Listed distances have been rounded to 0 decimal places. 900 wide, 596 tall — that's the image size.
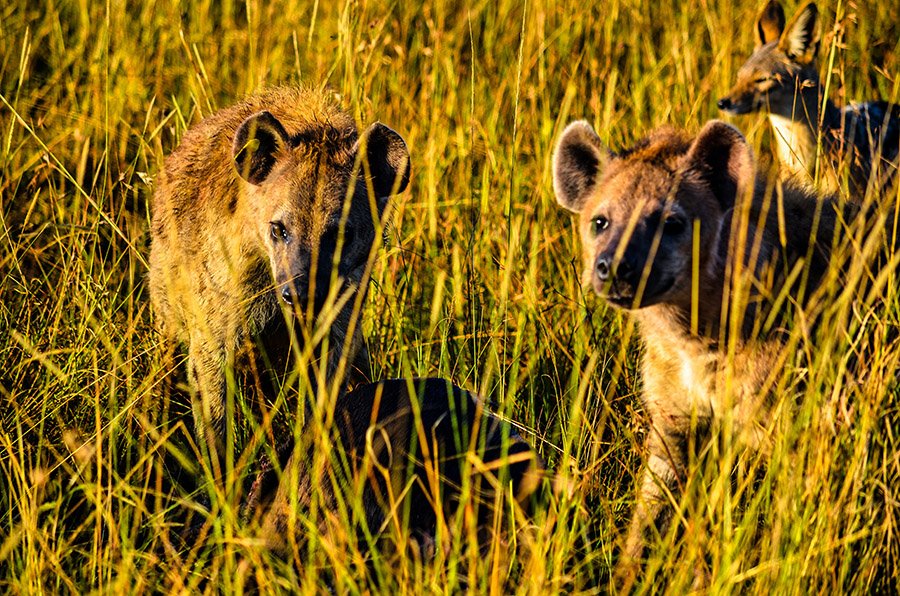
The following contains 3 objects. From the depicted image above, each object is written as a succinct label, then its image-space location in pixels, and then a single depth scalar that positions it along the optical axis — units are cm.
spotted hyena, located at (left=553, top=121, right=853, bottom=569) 667
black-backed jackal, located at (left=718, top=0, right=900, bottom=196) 1203
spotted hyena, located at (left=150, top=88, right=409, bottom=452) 798
